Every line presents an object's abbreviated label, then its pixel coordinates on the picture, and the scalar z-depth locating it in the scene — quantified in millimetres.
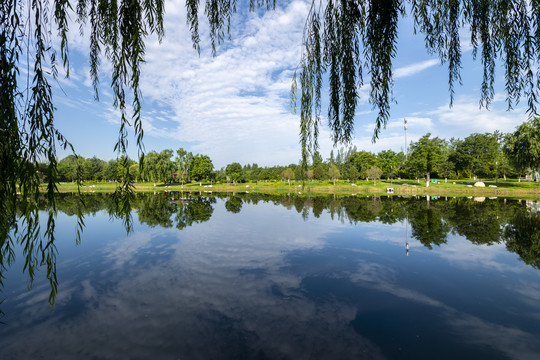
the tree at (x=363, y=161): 68838
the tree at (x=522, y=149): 34047
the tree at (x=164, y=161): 58906
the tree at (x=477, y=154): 57594
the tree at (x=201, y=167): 70938
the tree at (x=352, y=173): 64625
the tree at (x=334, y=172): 59516
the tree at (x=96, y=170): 79412
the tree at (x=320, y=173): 65688
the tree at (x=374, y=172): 59031
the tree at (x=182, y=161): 70781
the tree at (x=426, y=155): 54281
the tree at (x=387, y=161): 68375
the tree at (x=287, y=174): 73612
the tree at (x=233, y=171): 73312
